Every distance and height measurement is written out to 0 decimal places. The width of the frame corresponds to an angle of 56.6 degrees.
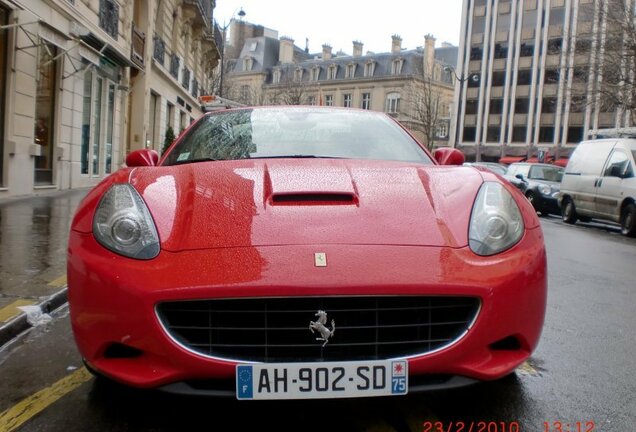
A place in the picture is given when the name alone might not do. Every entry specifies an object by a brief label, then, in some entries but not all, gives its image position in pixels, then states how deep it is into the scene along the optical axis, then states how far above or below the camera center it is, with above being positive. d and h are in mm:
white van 10758 +275
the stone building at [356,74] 64250 +13108
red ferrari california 1938 -367
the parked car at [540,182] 15375 +316
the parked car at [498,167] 19328 +836
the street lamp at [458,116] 57219 +7087
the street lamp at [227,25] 30086 +7922
